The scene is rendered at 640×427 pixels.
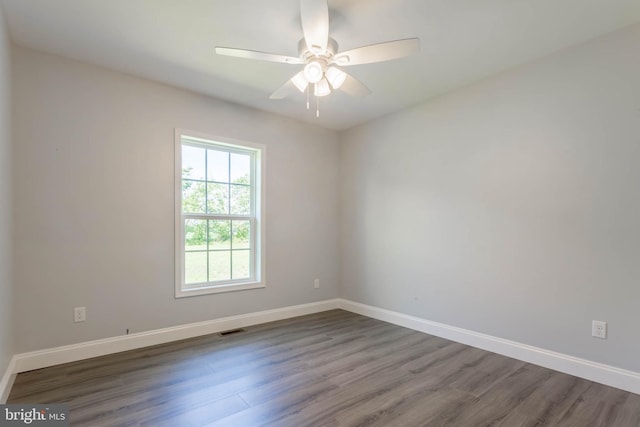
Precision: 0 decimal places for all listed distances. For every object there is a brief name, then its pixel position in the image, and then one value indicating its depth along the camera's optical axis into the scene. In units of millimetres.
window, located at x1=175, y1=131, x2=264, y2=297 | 3318
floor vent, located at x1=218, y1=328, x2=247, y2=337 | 3332
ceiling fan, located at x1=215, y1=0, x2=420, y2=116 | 1781
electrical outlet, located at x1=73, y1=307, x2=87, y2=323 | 2676
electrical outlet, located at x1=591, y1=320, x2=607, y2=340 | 2352
